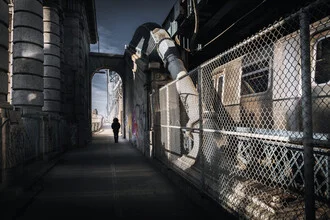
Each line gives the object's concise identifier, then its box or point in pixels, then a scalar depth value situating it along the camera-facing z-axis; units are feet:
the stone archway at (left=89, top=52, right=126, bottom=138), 66.90
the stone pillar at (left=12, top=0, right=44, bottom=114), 26.23
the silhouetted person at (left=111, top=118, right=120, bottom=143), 54.08
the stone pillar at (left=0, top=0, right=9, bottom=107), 17.56
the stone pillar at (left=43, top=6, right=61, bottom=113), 36.96
